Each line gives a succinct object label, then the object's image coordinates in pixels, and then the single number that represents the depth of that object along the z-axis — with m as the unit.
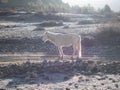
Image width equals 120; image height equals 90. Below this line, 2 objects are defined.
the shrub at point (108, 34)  26.75
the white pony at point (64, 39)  18.10
